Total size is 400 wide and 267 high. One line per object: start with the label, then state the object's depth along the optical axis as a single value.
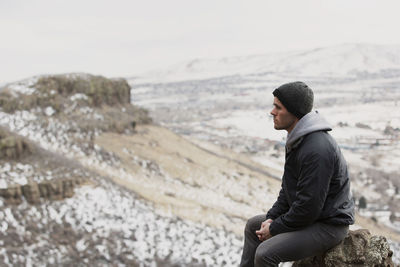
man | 3.37
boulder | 3.91
